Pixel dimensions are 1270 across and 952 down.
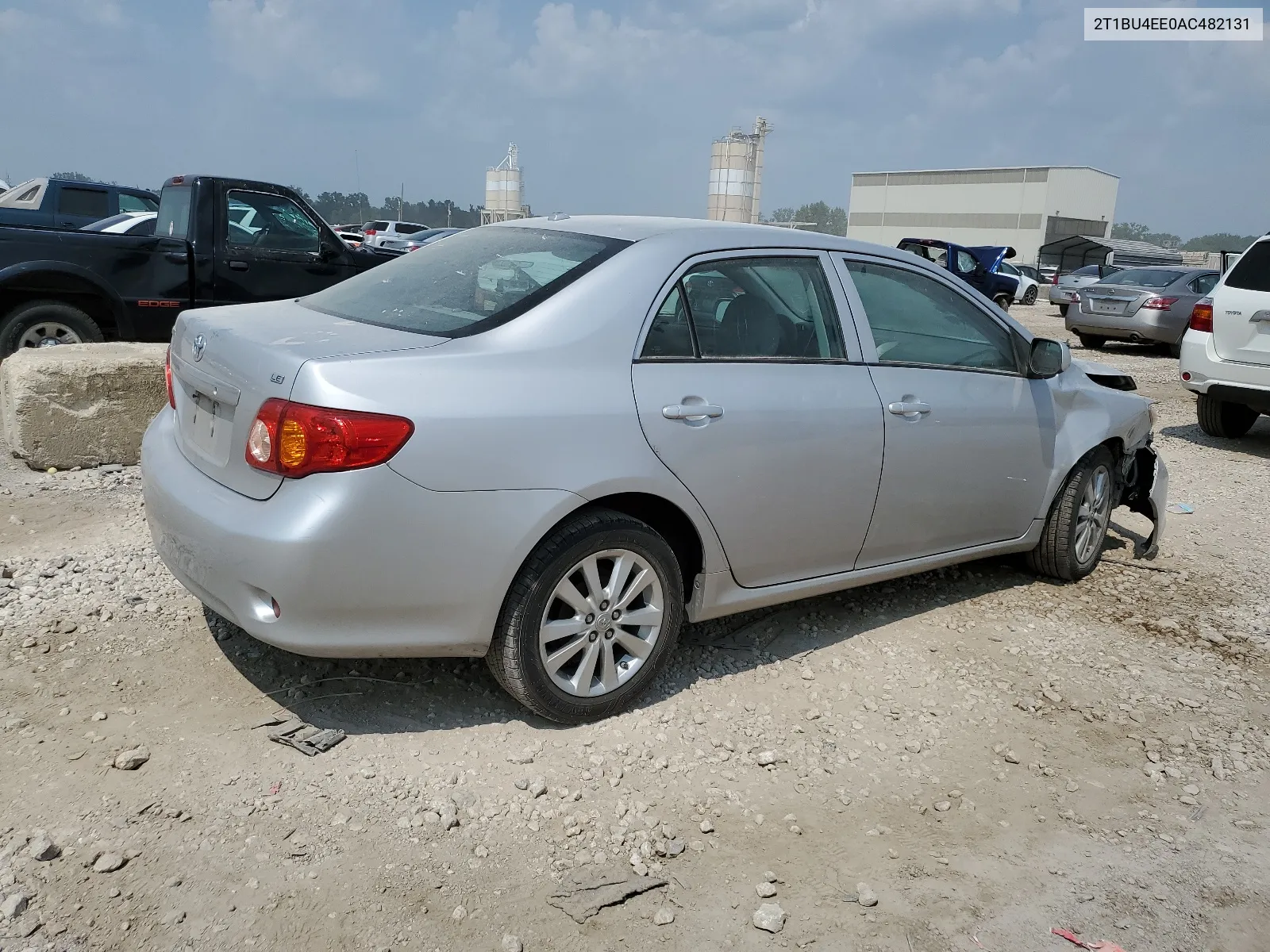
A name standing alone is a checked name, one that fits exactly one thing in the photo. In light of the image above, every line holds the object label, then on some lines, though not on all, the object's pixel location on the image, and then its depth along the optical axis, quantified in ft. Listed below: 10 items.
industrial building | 220.23
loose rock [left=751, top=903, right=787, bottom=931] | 8.74
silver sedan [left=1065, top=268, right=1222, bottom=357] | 52.49
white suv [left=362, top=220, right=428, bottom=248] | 106.73
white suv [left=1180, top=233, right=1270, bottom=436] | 27.89
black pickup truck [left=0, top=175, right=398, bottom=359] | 23.29
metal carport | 132.77
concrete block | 18.90
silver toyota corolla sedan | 9.72
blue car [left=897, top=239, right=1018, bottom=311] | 71.61
